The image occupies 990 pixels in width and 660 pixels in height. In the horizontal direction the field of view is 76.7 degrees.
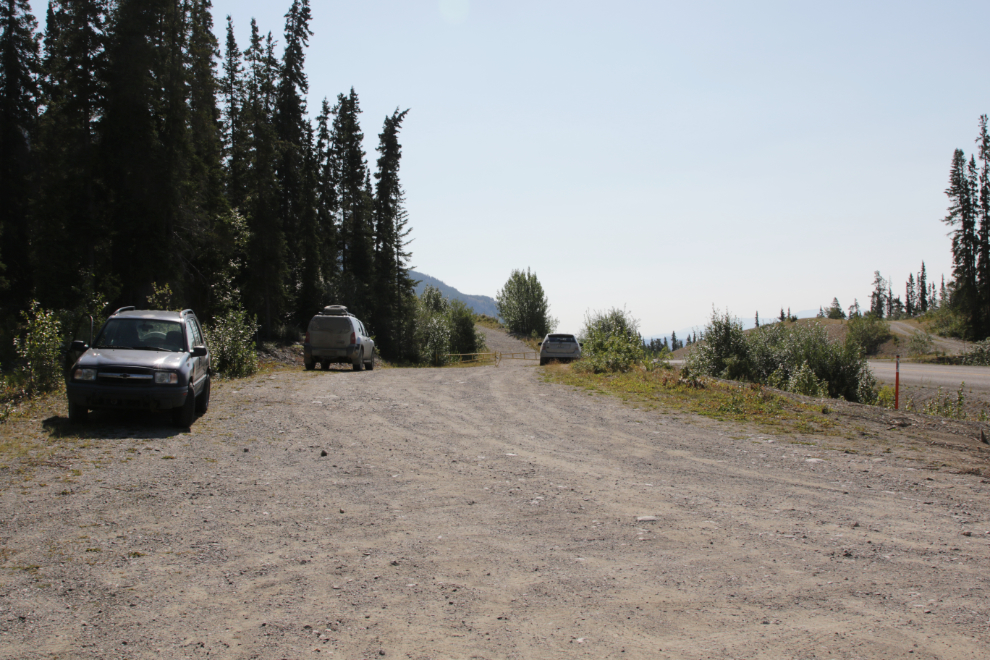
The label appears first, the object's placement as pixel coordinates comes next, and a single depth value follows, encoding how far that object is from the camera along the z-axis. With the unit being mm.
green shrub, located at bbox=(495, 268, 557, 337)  82125
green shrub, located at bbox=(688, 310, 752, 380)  24734
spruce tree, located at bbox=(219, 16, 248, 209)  45438
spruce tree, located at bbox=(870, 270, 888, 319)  145250
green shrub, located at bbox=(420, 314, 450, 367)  57781
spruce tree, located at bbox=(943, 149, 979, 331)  64562
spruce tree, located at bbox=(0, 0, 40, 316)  39250
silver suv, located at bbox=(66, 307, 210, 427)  9961
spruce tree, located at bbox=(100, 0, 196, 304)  29156
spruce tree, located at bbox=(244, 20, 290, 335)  43188
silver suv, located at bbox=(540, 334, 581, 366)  29891
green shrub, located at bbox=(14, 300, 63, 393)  13250
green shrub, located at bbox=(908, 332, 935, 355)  54031
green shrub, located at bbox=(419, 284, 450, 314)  78750
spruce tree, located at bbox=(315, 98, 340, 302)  57669
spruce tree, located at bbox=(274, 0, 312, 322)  48938
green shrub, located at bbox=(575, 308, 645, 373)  23094
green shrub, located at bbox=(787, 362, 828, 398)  20312
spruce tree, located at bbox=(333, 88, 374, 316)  61469
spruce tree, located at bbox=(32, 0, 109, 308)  29453
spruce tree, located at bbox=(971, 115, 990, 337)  63031
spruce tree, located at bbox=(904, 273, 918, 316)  147050
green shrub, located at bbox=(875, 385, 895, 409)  19750
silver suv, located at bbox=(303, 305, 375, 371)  24594
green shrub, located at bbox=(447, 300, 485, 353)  64688
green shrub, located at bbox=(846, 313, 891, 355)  59125
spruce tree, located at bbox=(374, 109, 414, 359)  58469
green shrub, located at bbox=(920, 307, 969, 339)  62009
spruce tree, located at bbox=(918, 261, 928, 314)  133125
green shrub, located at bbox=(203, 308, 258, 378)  20172
